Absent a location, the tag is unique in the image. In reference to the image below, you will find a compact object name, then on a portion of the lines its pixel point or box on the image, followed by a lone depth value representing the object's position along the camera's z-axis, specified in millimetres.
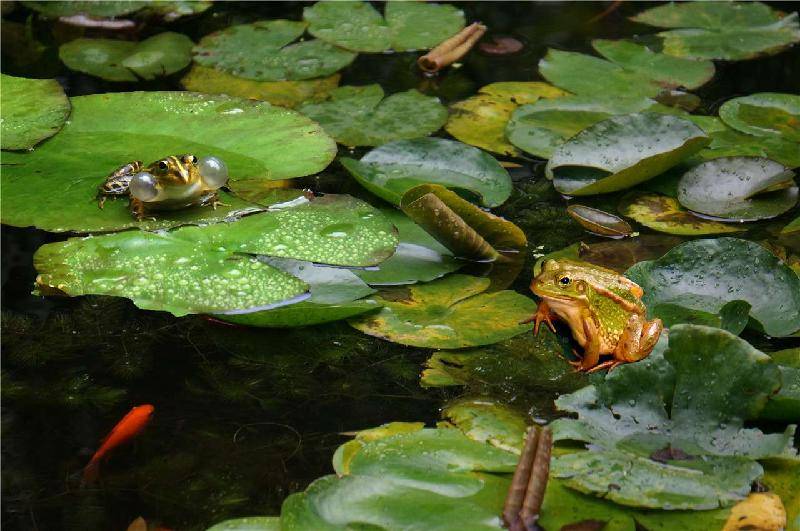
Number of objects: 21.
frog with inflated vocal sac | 5598
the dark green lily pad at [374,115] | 6961
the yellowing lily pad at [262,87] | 7512
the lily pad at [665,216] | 5973
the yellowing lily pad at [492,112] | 6961
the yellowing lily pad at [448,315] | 4926
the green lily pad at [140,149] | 5773
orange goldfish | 4168
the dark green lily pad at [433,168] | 6184
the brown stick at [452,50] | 8047
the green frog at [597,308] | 4629
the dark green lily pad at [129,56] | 7895
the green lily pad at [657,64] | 7684
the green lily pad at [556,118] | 6852
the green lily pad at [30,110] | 6414
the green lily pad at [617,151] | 6230
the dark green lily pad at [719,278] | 4984
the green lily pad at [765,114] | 6957
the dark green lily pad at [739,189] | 6113
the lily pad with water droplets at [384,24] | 8281
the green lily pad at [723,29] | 8117
